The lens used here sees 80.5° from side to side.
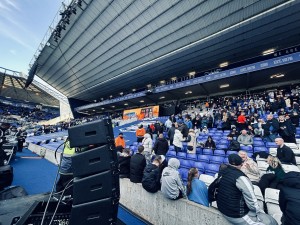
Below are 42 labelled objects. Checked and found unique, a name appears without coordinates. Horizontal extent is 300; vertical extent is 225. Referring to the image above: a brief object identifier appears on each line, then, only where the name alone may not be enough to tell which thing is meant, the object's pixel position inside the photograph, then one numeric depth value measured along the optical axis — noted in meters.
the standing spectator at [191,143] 6.95
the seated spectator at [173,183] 3.41
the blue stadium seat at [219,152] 6.42
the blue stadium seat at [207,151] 6.81
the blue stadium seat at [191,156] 6.44
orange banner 25.34
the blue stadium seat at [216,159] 5.89
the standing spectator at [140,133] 10.23
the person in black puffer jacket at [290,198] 1.91
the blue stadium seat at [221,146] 7.28
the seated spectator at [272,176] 3.41
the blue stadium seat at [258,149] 6.25
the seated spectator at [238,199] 2.33
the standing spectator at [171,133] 8.51
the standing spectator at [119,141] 7.46
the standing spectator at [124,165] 4.91
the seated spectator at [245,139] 6.76
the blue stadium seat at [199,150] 7.22
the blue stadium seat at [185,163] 5.96
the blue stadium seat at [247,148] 6.41
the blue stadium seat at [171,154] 7.21
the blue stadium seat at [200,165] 5.47
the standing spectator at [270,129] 6.74
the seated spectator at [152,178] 3.88
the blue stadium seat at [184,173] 5.29
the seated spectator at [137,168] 4.49
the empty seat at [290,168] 4.10
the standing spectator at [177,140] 7.32
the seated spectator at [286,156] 4.49
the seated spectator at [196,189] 3.22
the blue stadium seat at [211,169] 5.28
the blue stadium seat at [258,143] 6.73
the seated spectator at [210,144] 7.14
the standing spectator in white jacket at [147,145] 6.68
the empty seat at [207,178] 4.26
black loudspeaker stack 2.16
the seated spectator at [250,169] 3.91
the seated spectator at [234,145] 6.30
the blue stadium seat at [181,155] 6.78
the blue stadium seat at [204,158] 6.22
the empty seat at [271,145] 6.43
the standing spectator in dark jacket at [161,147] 6.69
